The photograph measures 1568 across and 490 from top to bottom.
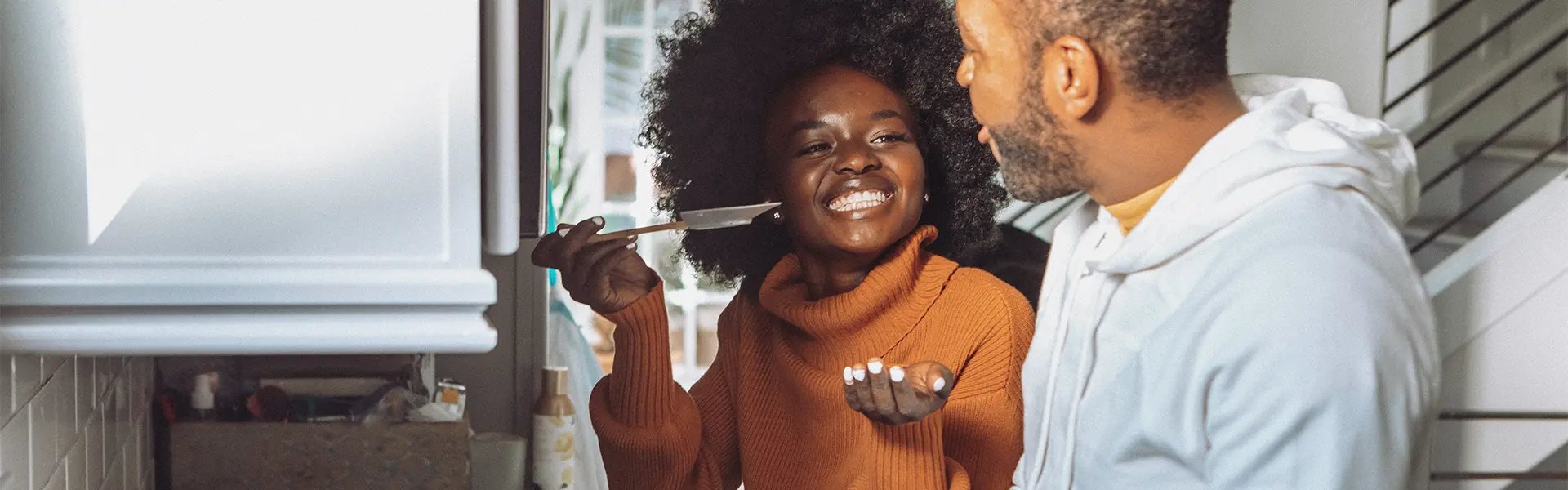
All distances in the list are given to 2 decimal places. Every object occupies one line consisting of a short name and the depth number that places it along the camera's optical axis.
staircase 2.61
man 1.04
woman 1.70
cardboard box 1.69
